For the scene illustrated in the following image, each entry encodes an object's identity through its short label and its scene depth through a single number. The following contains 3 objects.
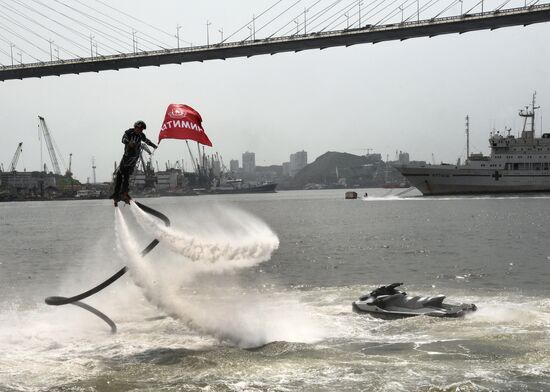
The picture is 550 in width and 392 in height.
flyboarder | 15.76
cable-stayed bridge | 71.69
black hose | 17.00
